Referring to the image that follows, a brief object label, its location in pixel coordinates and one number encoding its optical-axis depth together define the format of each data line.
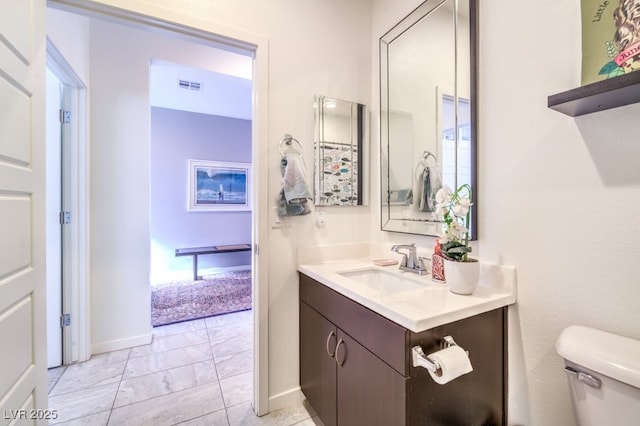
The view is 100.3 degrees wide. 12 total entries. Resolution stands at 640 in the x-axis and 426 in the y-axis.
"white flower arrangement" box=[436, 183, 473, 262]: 1.07
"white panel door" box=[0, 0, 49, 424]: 0.78
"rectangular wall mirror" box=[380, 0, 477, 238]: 1.20
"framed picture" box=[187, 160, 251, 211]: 4.37
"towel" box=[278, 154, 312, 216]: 1.45
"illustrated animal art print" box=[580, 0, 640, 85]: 0.72
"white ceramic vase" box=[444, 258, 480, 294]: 1.02
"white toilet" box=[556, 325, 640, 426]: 0.65
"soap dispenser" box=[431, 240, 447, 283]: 1.21
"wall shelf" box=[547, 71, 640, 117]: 0.67
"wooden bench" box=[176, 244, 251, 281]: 4.05
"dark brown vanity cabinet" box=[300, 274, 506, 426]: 0.86
